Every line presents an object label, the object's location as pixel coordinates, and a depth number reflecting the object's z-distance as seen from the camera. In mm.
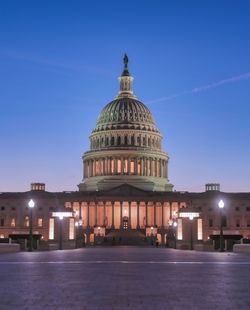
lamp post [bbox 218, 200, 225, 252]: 56144
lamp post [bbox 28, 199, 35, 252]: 55088
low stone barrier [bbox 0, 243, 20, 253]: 50500
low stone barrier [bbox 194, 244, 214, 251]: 61969
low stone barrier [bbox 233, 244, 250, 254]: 52000
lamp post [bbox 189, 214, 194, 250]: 73625
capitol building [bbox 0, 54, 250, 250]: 149500
